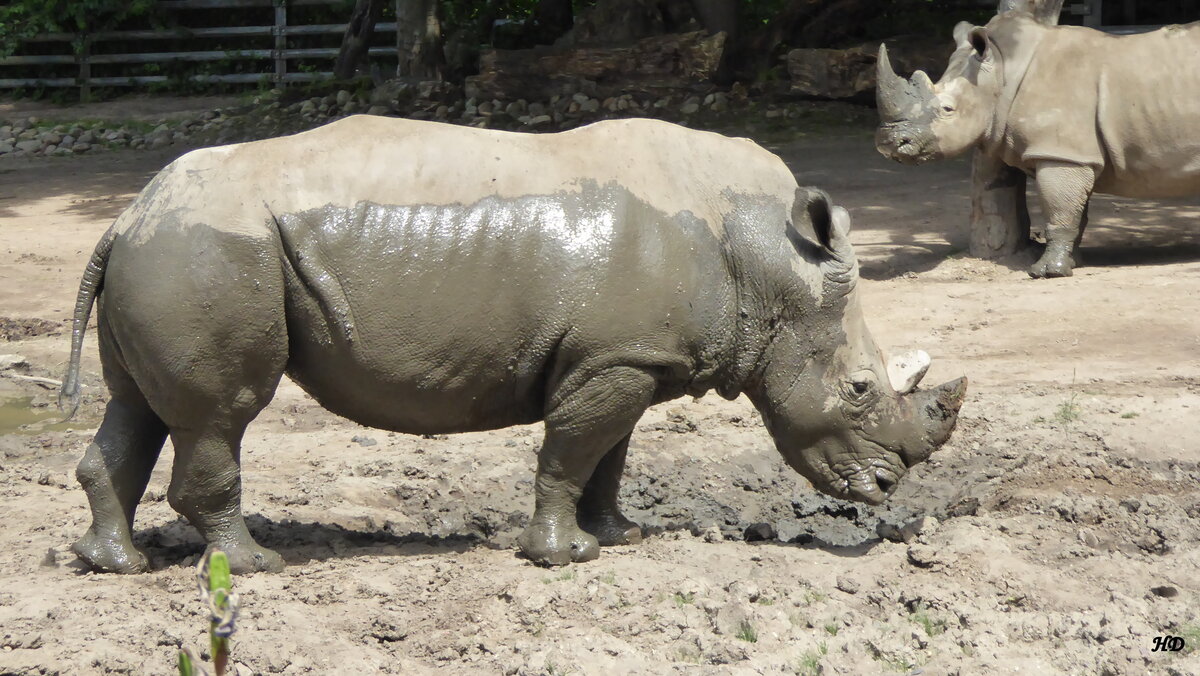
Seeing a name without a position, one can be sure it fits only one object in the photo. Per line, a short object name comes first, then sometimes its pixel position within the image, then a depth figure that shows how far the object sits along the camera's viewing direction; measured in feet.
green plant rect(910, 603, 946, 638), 28.99
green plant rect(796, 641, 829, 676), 27.30
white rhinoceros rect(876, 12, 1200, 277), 61.98
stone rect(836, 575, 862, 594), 31.19
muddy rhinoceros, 29.81
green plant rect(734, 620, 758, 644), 28.63
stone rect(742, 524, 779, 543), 37.78
